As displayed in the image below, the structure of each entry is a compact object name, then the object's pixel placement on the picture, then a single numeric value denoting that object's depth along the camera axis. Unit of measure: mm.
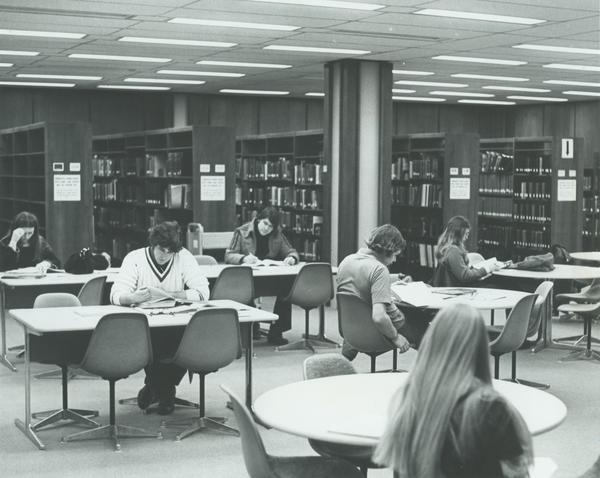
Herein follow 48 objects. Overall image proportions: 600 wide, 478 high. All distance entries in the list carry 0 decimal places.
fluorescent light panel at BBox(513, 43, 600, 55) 9727
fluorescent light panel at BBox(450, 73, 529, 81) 12460
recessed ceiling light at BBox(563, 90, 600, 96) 14838
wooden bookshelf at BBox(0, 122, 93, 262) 10625
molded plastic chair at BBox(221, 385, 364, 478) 3480
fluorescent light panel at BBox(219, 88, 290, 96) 14844
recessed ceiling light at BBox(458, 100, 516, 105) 16781
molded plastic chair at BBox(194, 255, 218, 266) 8922
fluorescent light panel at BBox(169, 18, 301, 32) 8227
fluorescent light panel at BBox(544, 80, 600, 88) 13219
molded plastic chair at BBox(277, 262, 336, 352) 8156
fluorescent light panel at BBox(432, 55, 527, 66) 10594
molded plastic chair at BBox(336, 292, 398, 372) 6285
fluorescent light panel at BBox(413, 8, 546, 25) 7750
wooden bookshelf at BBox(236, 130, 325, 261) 11992
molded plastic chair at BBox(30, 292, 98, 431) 5656
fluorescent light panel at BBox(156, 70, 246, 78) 12016
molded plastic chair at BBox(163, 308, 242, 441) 5480
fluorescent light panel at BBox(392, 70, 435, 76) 11857
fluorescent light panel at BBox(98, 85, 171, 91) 14086
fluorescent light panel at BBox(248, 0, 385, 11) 7348
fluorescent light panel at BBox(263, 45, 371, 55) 9734
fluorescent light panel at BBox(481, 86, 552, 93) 14172
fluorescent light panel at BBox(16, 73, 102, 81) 12555
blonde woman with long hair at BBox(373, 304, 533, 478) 2713
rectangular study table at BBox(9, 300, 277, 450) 5406
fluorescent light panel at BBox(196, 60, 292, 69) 11047
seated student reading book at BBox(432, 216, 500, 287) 7703
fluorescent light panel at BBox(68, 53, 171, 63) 10422
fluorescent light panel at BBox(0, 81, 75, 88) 13617
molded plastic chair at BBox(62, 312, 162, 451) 5293
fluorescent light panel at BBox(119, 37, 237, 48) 9234
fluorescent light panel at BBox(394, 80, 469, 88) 13289
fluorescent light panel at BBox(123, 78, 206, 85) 13016
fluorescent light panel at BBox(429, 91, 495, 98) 15039
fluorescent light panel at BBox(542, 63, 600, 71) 11344
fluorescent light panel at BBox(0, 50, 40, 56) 10072
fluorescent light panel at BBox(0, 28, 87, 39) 8782
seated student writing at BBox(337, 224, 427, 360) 6086
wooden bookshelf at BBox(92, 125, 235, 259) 10836
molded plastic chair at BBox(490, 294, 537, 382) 6227
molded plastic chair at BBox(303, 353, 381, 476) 3840
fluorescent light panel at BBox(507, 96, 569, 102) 15856
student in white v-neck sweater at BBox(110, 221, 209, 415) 6012
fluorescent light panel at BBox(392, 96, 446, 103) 15992
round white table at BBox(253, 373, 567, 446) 3355
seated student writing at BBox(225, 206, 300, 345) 8789
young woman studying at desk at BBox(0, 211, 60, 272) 8867
